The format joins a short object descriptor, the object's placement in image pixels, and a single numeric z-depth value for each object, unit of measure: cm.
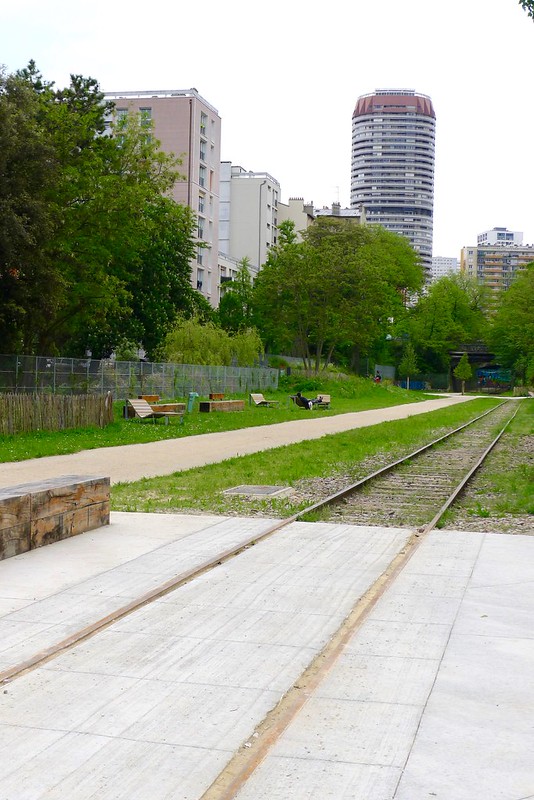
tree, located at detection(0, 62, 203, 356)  2688
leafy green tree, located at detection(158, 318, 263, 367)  4912
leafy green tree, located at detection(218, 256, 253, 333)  7906
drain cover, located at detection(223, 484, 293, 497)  1442
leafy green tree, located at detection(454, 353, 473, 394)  11631
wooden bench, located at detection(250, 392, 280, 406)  4601
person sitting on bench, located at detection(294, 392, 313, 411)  4594
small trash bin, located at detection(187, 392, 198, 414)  3671
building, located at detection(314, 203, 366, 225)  16080
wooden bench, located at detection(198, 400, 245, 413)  3775
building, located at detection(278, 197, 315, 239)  12969
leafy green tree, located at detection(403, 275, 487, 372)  12088
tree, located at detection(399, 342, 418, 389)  11456
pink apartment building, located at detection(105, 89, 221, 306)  7800
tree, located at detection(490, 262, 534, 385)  8102
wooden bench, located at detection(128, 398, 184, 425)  3066
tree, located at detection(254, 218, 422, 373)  6844
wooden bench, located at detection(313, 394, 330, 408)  4875
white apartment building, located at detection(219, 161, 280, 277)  11456
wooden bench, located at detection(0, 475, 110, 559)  901
